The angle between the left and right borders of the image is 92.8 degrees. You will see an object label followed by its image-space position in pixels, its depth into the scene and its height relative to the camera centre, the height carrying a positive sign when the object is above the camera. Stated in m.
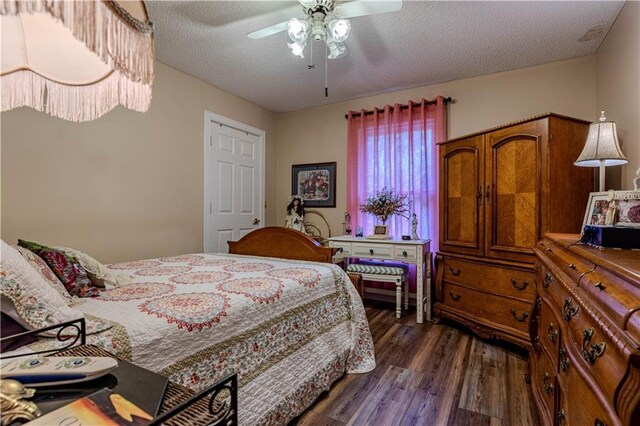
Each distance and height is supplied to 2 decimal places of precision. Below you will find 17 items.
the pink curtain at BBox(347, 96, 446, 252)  3.48 +0.69
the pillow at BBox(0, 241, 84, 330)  0.96 -0.27
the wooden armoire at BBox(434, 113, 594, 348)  2.26 +0.05
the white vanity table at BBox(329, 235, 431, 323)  3.10 -0.41
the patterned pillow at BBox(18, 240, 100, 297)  1.44 -0.27
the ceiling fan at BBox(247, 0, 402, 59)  1.81 +1.24
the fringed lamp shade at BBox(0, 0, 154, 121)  0.64 +0.38
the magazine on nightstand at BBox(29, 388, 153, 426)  0.51 -0.35
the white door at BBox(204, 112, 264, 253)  3.57 +0.44
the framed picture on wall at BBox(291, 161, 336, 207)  4.18 +0.46
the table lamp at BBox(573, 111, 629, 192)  1.78 +0.41
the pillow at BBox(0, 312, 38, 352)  0.91 -0.36
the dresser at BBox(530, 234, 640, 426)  0.62 -0.33
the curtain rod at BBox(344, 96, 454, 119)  3.40 +1.30
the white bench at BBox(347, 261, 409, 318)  3.19 -0.62
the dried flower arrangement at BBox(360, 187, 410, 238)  3.51 +0.13
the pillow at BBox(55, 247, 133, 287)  1.57 -0.30
